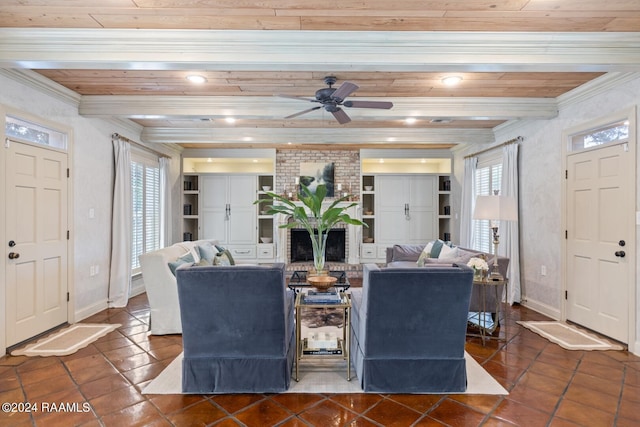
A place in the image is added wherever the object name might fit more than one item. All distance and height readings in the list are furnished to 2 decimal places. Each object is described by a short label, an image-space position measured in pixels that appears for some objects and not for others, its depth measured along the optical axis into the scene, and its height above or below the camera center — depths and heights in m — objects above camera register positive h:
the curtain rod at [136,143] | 4.74 +1.13
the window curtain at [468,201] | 6.16 +0.25
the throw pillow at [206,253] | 4.35 -0.53
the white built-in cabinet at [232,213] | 7.26 +0.02
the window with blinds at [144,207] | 5.36 +0.12
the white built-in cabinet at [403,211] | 7.32 +0.07
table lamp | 3.65 +0.05
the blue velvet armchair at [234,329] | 2.29 -0.82
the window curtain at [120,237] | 4.62 -0.33
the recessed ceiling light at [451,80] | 3.39 +1.41
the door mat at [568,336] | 3.23 -1.29
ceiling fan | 2.89 +1.06
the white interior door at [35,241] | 3.17 -0.28
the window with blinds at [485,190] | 5.48 +0.44
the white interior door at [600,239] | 3.26 -0.26
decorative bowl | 3.38 -0.69
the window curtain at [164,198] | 6.23 +0.30
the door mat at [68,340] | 3.10 -1.30
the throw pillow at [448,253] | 4.53 -0.53
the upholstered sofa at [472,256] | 3.84 -0.68
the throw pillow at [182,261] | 3.63 -0.54
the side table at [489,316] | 3.39 -1.22
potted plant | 3.34 -0.03
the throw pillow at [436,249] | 4.86 -0.51
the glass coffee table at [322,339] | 2.60 -1.05
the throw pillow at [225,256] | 4.27 -0.56
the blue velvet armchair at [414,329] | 2.29 -0.82
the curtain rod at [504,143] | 4.81 +1.11
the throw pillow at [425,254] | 4.42 -0.59
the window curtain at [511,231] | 4.74 -0.24
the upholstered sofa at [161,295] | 3.59 -0.88
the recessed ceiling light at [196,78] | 3.33 +1.40
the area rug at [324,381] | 2.46 -1.30
